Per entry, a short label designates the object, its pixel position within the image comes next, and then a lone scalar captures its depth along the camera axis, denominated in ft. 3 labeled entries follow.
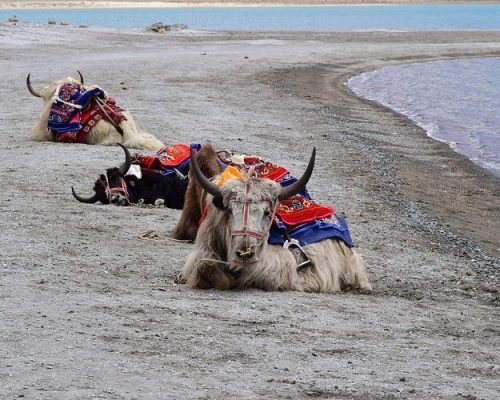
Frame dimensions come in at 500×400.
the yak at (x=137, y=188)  57.85
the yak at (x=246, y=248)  40.82
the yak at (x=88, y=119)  77.38
